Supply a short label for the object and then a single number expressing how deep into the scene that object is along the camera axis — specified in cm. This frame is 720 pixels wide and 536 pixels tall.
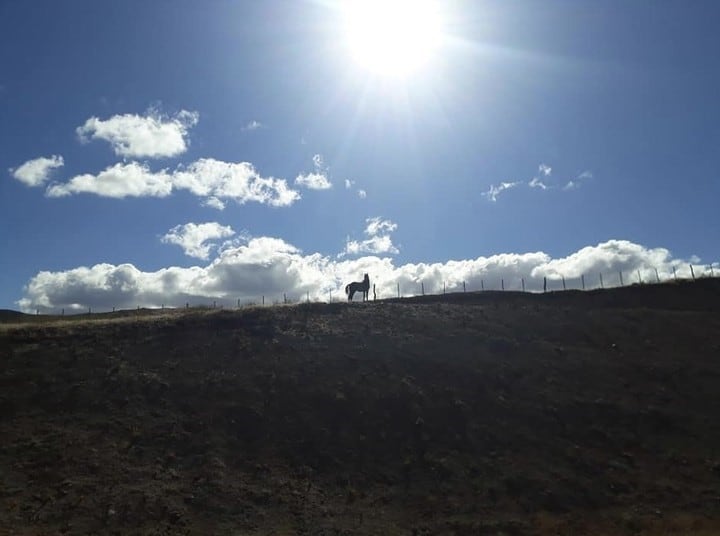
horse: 4866
